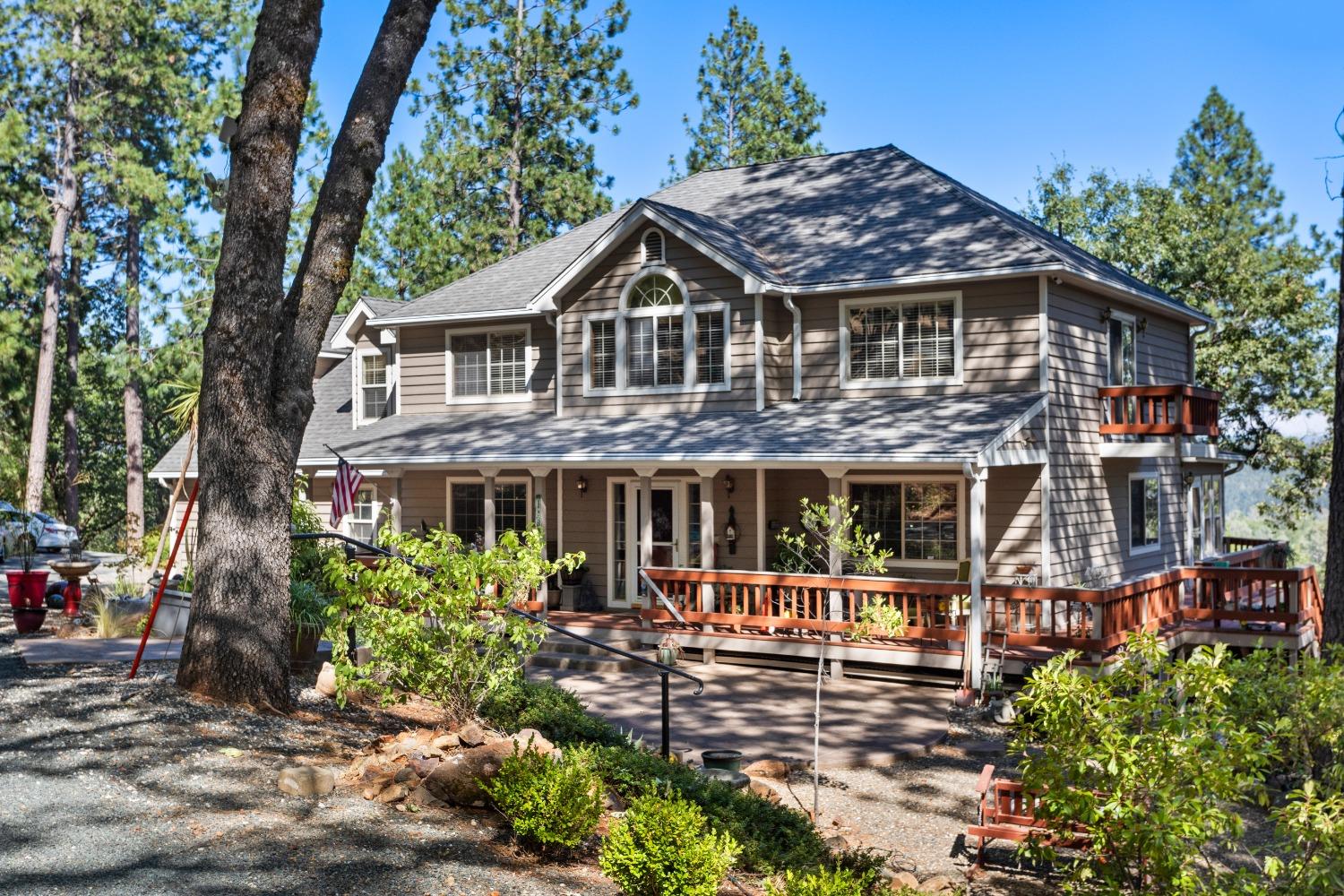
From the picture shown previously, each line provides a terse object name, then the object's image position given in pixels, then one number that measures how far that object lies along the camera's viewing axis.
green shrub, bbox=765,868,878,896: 4.93
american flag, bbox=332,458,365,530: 16.84
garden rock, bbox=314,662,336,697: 9.45
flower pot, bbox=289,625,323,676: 10.73
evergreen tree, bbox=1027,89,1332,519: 27.66
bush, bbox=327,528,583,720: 7.57
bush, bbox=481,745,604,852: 5.86
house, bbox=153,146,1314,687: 14.99
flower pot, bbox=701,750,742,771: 8.37
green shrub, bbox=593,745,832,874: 6.70
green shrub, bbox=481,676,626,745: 8.82
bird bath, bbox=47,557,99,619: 14.16
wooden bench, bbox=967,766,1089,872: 7.74
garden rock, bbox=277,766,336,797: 6.34
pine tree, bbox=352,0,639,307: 33.88
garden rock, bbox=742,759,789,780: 9.62
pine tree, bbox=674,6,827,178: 39.50
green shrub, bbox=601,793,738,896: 5.25
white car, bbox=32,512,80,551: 29.30
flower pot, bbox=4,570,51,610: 12.30
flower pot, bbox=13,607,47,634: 12.23
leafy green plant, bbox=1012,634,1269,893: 5.20
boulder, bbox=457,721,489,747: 7.30
